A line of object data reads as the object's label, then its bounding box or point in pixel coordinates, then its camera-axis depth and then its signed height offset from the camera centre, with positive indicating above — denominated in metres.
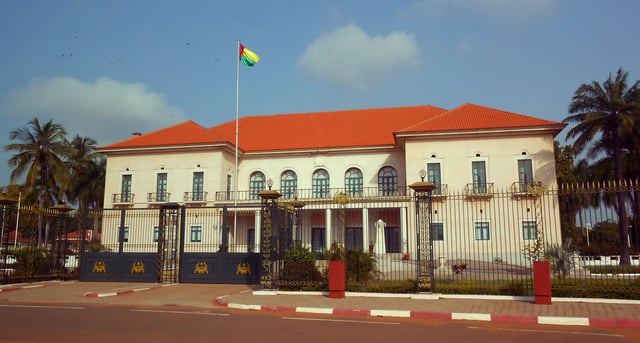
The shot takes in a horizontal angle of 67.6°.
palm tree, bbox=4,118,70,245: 33.53 +5.84
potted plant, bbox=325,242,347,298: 11.37 -0.82
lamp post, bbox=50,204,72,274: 16.60 +0.17
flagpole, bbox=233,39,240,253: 29.57 +3.68
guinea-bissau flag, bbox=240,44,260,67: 26.75 +10.36
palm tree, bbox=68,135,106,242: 36.88 +5.26
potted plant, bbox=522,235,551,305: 10.12 -0.80
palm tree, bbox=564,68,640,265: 24.94 +6.85
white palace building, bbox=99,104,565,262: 27.33 +4.91
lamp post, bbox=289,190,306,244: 14.34 +0.86
